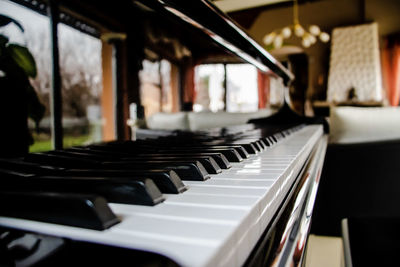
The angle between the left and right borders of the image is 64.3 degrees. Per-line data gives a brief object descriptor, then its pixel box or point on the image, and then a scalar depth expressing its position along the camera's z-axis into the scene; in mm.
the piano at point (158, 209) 263
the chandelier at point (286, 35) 6691
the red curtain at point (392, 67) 8781
